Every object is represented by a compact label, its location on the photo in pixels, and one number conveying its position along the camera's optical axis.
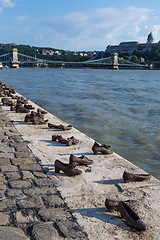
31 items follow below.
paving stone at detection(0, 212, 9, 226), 1.88
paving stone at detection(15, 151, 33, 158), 3.26
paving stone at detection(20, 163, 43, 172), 2.88
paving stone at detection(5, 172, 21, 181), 2.63
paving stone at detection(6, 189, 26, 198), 2.29
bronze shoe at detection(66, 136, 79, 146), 3.74
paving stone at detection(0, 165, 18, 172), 2.82
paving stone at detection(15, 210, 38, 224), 1.93
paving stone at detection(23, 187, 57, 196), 2.34
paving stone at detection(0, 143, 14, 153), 3.42
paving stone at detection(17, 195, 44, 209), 2.13
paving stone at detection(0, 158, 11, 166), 3.00
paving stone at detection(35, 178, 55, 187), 2.52
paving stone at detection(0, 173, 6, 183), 2.56
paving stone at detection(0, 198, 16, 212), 2.08
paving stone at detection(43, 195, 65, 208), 2.16
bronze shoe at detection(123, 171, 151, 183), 2.61
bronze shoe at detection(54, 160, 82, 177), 2.74
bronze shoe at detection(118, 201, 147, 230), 1.88
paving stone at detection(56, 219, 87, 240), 1.79
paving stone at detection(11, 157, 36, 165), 3.05
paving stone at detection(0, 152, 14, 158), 3.23
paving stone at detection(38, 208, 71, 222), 1.97
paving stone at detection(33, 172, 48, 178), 2.71
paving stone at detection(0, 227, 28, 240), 1.72
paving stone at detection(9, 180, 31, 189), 2.46
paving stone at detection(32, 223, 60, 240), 1.76
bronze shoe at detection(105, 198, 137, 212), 2.08
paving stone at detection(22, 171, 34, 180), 2.66
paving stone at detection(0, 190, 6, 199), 2.26
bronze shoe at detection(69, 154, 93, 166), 2.93
